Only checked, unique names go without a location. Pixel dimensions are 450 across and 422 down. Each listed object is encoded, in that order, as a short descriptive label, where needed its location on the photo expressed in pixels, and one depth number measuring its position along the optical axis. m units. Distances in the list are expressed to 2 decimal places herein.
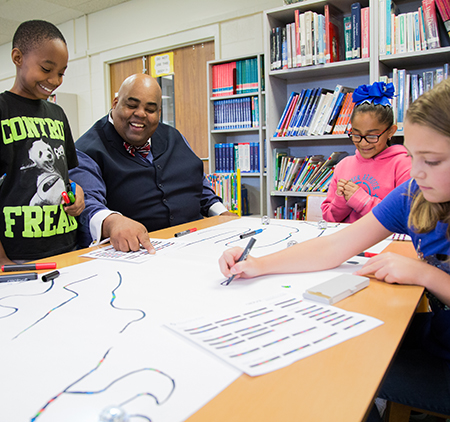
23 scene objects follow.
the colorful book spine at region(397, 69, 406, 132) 2.33
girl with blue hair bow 1.82
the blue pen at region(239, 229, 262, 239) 1.28
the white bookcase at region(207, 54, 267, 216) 3.04
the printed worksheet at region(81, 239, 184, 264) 1.05
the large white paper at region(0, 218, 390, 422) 0.43
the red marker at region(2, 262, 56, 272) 0.97
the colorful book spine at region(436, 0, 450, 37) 2.13
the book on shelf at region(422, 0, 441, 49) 2.18
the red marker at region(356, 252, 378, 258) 1.05
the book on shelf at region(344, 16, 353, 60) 2.46
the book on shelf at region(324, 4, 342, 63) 2.50
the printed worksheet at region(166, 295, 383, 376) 0.51
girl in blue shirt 0.76
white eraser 0.71
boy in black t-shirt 1.25
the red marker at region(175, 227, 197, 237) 1.35
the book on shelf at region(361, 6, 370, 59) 2.37
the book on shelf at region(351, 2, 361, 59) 2.39
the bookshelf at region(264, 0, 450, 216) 2.33
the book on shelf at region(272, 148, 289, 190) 2.87
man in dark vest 1.61
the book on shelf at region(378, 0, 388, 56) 2.30
